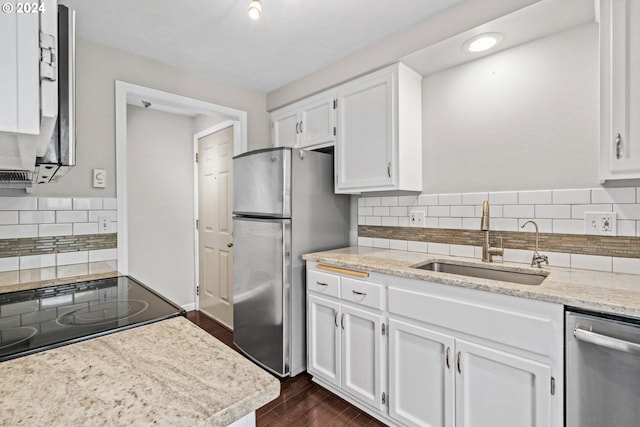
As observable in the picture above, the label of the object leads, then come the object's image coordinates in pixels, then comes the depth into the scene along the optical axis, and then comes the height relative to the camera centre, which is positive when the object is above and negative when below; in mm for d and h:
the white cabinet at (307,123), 2463 +759
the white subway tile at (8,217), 1755 -18
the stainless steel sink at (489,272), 1605 -344
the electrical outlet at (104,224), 2079 -71
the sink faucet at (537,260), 1626 -254
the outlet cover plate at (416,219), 2217 -53
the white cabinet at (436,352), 1194 -657
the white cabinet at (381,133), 2049 +542
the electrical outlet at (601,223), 1509 -62
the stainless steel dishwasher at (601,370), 1020 -543
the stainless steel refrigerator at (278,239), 2148 -193
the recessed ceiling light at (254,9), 1379 +893
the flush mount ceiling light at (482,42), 1733 +957
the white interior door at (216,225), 3197 -129
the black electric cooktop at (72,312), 782 -311
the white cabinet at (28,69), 407 +193
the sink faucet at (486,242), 1761 -177
